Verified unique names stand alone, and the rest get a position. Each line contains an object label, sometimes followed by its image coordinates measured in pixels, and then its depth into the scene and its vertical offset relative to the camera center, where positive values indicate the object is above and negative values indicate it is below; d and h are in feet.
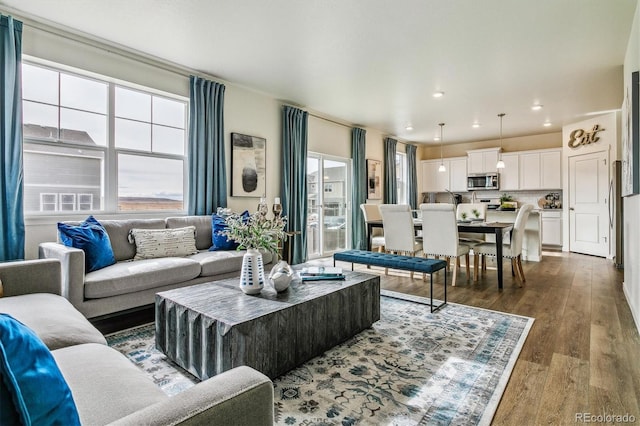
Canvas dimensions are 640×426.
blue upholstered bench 10.39 -1.54
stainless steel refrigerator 17.07 +0.22
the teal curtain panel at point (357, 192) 21.88 +1.54
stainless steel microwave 26.18 +2.69
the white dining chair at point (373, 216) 16.66 -0.03
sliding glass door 19.94 +0.71
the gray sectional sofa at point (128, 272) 8.02 -1.55
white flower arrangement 7.32 -0.34
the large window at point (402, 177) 28.12 +3.21
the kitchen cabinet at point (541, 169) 23.62 +3.34
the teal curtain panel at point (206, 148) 13.28 +2.75
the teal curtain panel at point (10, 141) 9.06 +2.05
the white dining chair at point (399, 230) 14.55 -0.64
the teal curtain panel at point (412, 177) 28.22 +3.27
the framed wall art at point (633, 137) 8.95 +2.18
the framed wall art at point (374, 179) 23.35 +2.57
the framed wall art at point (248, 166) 14.94 +2.30
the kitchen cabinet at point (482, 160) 26.14 +4.40
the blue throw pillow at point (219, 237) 12.37 -0.79
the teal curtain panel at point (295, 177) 17.03 +2.00
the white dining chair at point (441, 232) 13.23 -0.68
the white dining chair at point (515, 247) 13.76 -1.31
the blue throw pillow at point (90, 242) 8.90 -0.70
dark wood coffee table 5.85 -2.12
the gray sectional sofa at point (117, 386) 2.47 -1.66
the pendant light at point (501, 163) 19.57 +3.11
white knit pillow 10.66 -0.86
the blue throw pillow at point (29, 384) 1.97 -1.06
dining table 12.96 -0.56
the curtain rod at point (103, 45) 9.64 +5.62
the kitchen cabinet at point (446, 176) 28.03 +3.42
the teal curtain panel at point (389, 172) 25.16 +3.28
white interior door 19.92 +0.71
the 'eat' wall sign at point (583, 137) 20.42 +4.93
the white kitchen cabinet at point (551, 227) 23.26 -0.83
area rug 5.42 -3.11
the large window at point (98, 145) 10.24 +2.45
